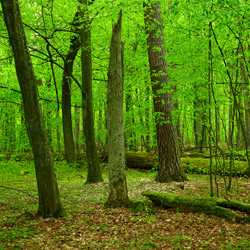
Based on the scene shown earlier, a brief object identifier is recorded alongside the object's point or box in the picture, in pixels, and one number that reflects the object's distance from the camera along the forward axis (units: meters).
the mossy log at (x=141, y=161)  13.53
